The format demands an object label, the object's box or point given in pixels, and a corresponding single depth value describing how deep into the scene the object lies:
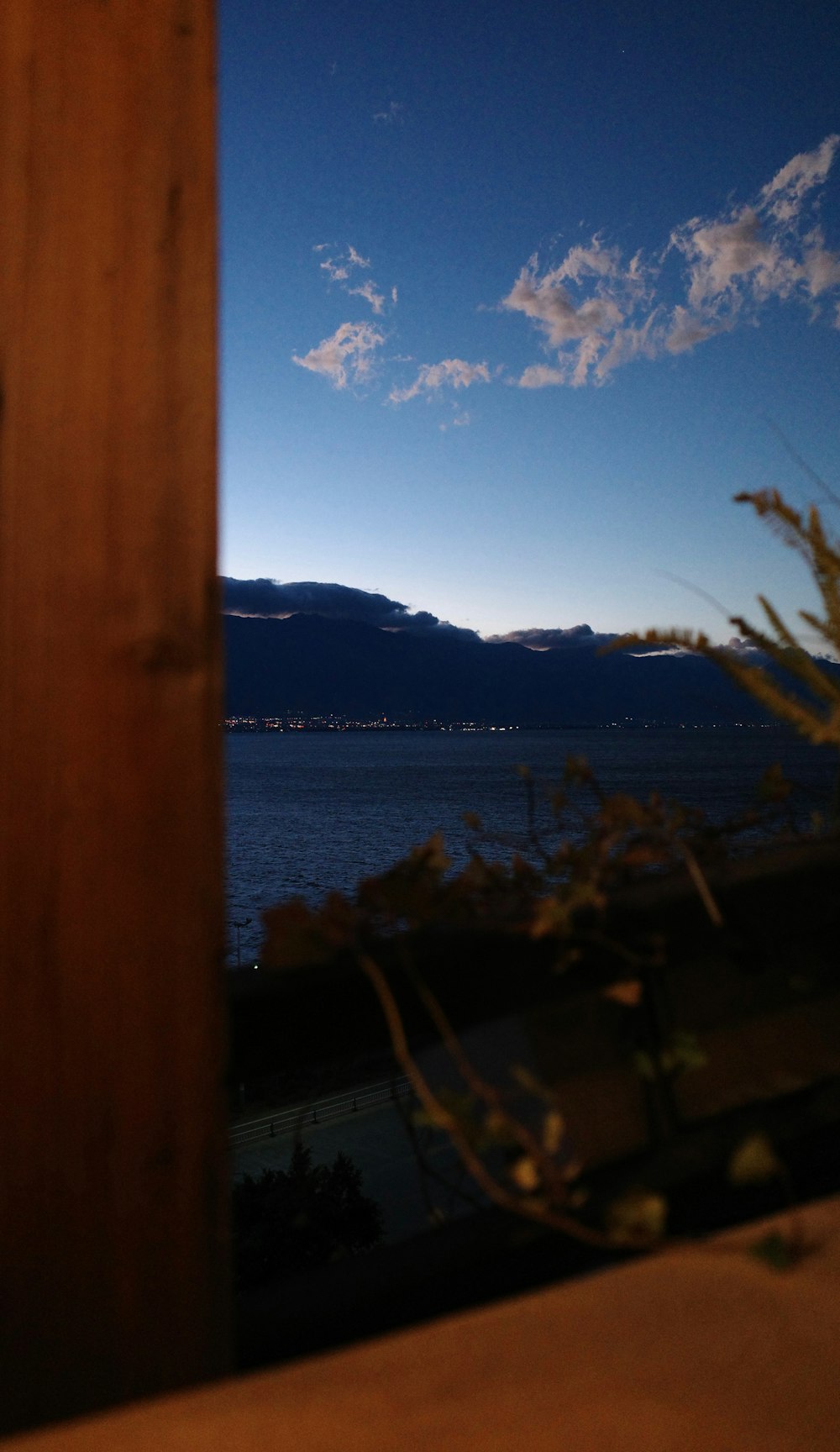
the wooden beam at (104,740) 0.59
